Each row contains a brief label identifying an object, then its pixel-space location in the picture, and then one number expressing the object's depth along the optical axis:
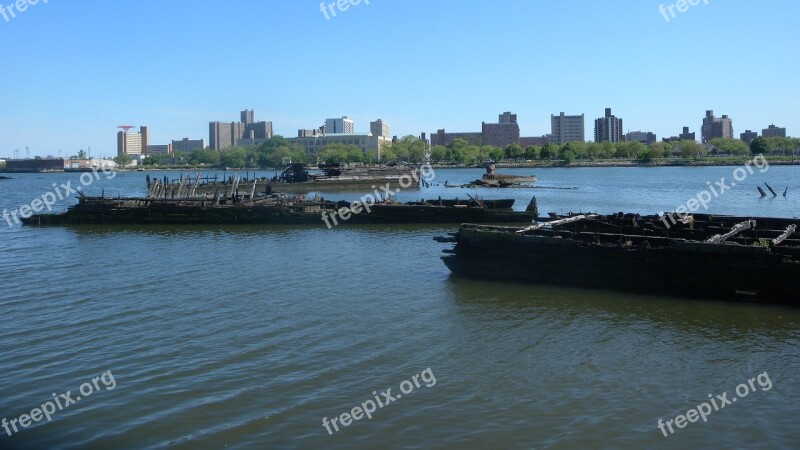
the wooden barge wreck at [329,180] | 87.79
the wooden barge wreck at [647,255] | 17.61
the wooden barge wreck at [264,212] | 43.84
